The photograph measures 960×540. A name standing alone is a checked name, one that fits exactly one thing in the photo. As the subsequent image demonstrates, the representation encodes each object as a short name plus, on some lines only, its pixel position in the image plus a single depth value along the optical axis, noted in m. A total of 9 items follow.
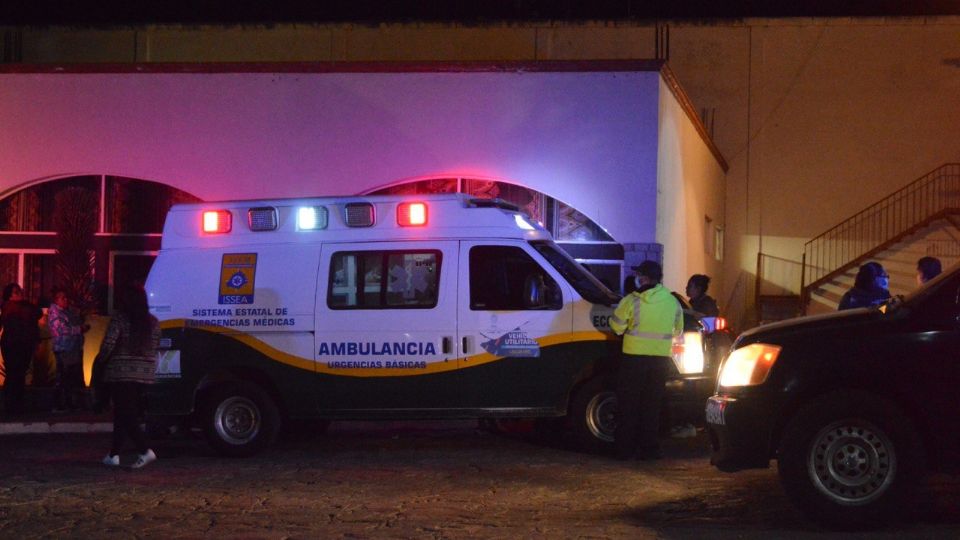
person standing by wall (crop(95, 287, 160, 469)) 10.45
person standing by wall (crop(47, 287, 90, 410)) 14.97
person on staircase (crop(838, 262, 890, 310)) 10.93
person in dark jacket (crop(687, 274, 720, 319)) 12.44
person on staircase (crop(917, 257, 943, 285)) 10.95
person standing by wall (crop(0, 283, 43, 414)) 15.10
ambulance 10.89
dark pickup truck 7.33
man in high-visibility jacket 10.42
